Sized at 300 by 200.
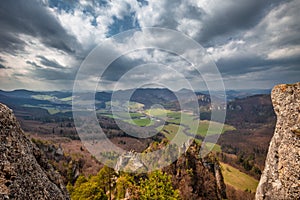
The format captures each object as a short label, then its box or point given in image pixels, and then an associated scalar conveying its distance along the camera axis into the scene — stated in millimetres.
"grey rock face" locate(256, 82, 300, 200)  13430
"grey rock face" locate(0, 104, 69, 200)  7771
